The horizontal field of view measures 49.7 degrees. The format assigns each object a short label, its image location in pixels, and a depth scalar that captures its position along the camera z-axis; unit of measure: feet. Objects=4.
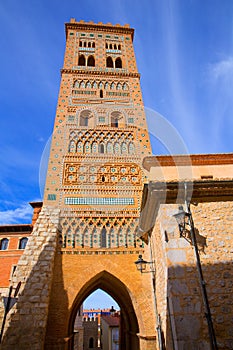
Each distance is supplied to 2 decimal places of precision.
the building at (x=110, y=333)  56.90
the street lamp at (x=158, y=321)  19.93
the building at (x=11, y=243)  39.70
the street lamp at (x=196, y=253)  13.55
